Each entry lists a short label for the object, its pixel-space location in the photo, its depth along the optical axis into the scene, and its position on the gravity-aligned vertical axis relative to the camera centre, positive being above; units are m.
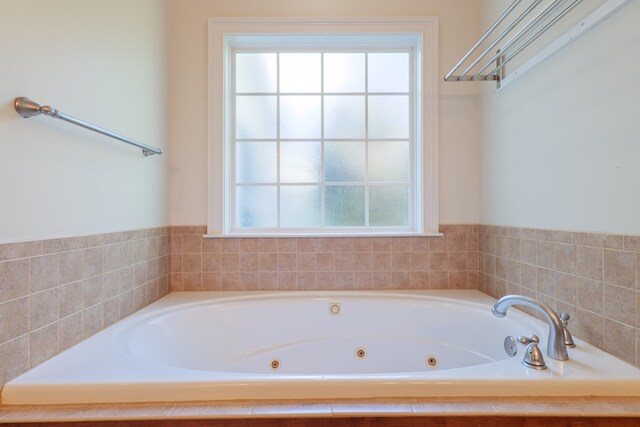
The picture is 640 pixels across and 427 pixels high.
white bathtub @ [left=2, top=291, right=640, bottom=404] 0.82 -0.47
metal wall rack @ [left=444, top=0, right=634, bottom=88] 1.04 +0.73
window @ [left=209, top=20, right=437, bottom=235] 2.05 +0.51
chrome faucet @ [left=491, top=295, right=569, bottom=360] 0.95 -0.37
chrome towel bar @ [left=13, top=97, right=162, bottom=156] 0.89 +0.31
